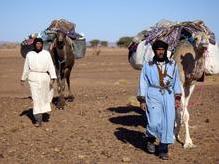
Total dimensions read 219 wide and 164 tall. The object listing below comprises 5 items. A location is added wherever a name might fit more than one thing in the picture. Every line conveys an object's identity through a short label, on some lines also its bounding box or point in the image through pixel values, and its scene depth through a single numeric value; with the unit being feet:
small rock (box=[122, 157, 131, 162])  28.76
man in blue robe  28.40
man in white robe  39.14
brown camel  48.79
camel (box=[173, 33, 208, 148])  32.04
